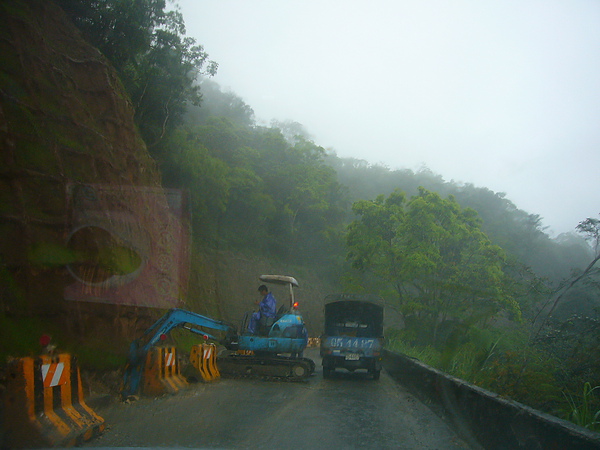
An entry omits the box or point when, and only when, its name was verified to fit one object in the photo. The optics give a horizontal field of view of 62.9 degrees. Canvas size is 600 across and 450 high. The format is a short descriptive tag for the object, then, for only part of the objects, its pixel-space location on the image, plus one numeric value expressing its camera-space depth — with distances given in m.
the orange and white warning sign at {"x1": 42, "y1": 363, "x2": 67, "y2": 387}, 6.34
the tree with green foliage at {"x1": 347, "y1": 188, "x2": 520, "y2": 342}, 24.02
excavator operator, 14.90
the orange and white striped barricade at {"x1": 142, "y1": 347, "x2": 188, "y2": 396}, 9.98
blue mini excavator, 14.21
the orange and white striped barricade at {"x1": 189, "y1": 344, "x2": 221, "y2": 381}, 12.62
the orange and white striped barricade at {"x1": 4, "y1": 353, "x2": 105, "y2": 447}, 5.78
